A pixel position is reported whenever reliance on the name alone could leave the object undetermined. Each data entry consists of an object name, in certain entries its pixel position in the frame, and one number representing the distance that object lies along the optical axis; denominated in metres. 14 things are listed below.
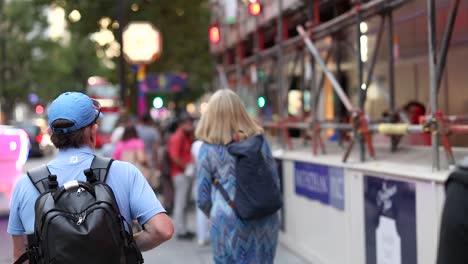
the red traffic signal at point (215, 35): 12.05
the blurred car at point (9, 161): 12.09
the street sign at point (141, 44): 14.55
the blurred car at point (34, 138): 34.06
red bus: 33.00
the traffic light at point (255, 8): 9.78
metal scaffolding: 5.15
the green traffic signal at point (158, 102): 14.84
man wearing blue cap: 2.76
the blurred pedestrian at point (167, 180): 11.59
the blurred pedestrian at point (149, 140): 11.45
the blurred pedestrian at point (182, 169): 9.95
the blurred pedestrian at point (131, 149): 9.16
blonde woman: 4.73
